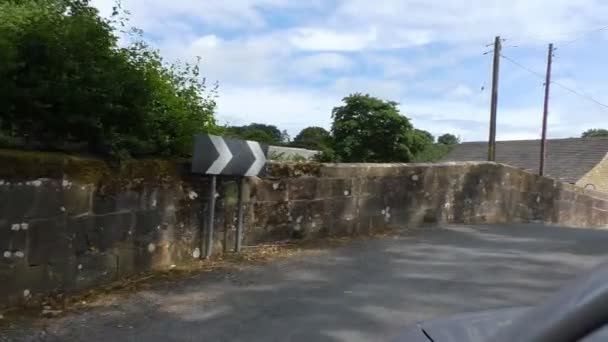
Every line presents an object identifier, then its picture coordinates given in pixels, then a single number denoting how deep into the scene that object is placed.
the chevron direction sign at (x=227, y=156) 6.28
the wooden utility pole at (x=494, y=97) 31.44
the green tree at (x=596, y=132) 90.24
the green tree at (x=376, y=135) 32.38
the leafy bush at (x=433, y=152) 35.31
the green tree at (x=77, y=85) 5.23
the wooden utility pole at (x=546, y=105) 37.45
